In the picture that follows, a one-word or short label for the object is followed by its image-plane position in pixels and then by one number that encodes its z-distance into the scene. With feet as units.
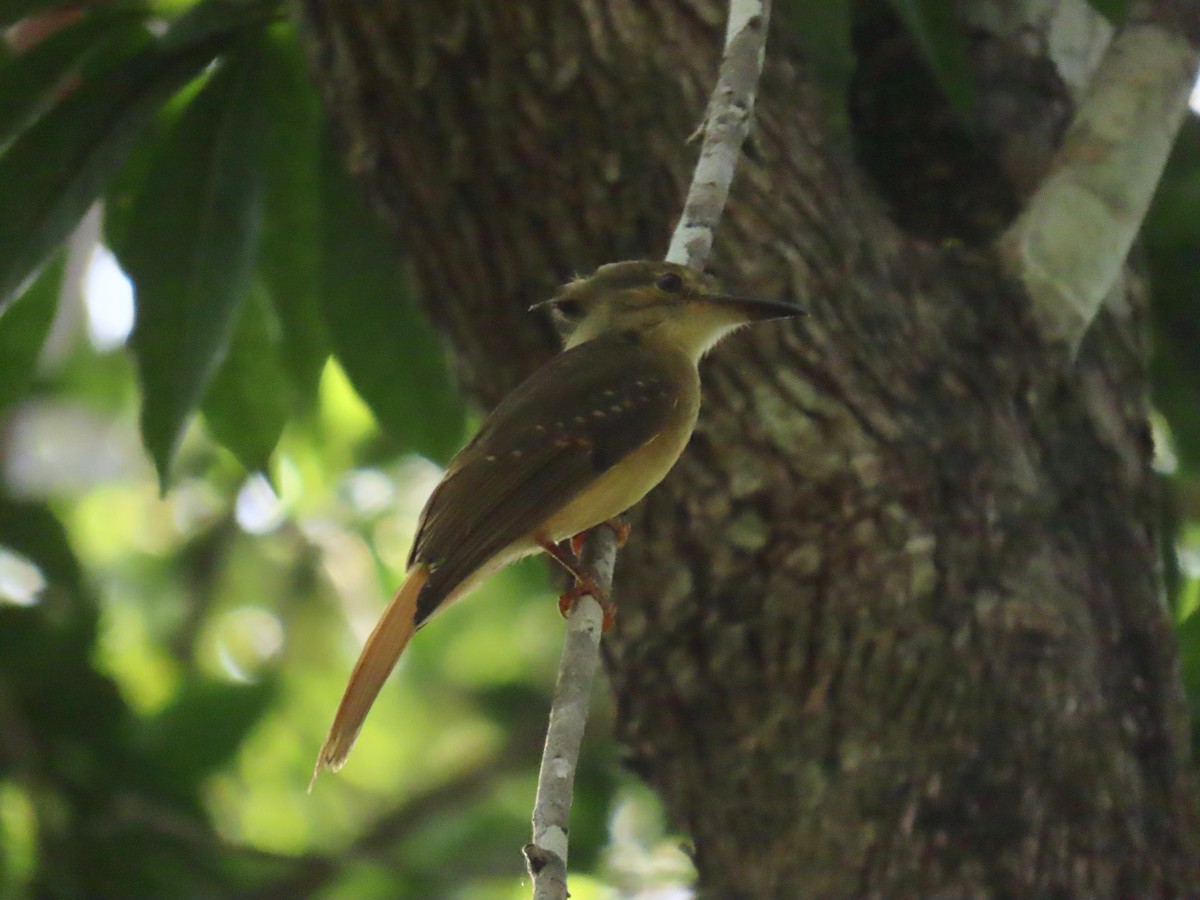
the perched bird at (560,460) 19.44
